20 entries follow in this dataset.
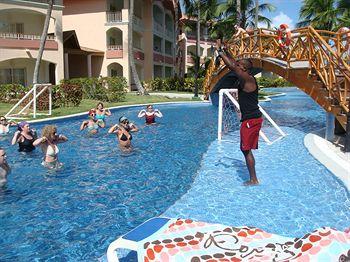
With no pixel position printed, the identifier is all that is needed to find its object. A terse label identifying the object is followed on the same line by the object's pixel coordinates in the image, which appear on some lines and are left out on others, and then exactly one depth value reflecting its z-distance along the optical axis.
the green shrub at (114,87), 23.66
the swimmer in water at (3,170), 6.62
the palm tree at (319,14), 33.12
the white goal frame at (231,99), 10.61
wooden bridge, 9.34
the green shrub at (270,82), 46.52
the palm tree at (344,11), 30.98
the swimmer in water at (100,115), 13.65
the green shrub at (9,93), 20.42
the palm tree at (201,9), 33.58
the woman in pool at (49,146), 7.93
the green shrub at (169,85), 35.53
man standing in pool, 6.03
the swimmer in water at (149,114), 15.06
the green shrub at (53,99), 17.86
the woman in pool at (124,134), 9.88
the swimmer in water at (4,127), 12.16
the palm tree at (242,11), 32.28
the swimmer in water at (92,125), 12.65
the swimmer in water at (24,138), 9.75
